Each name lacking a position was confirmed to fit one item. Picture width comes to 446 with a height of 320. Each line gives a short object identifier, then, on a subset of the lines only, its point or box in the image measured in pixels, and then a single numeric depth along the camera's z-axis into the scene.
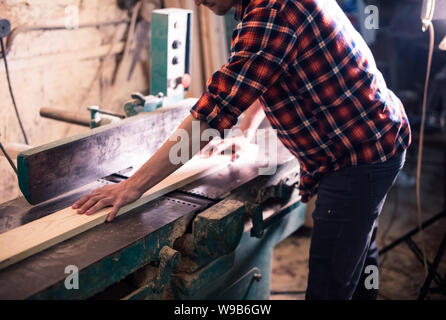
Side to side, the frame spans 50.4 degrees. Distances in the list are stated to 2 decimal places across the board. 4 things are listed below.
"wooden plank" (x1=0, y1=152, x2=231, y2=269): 1.25
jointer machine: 1.26
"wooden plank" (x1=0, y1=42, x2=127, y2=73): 2.74
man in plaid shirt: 1.33
